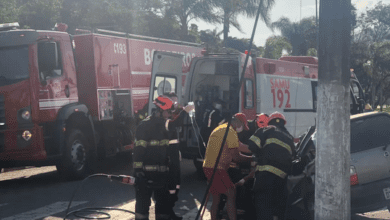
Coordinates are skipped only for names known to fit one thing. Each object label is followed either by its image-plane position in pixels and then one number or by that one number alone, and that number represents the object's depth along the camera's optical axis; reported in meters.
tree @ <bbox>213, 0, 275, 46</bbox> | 30.90
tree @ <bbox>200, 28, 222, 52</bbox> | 35.58
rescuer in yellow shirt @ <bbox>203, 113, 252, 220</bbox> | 5.52
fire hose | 6.66
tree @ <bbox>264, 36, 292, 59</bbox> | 33.66
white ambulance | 9.02
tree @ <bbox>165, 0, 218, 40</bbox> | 30.69
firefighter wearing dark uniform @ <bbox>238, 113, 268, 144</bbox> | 6.47
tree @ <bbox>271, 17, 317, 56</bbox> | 40.88
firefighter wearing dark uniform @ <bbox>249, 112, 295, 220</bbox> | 5.16
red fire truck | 8.98
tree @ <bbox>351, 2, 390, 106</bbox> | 34.62
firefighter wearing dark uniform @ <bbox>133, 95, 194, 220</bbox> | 5.42
